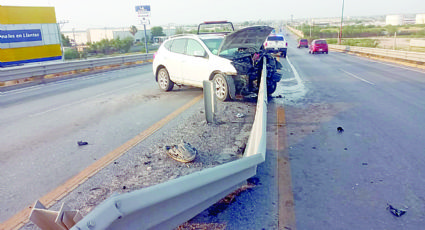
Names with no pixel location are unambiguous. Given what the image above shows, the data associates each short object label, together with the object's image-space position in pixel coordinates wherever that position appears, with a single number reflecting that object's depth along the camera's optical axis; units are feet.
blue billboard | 63.10
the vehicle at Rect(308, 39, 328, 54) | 106.32
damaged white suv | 29.07
